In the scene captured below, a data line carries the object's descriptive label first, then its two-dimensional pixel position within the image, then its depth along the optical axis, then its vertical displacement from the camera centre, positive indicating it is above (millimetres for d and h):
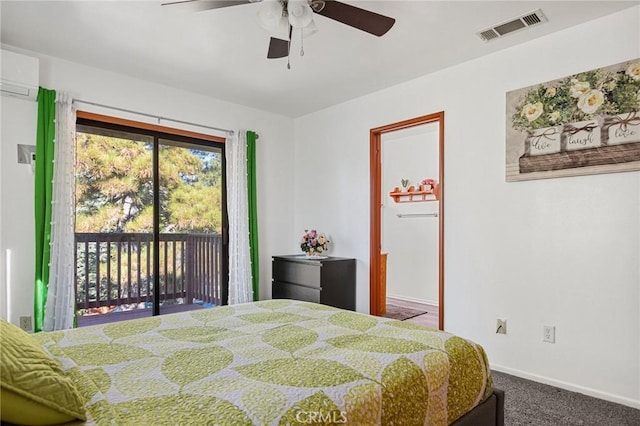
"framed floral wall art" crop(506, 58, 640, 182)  2385 +626
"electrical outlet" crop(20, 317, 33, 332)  2938 -831
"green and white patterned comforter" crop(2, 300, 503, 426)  975 -506
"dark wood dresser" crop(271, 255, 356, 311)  3771 -667
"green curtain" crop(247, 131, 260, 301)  4270 +69
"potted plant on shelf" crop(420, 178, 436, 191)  5455 +469
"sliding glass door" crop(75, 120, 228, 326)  3568 -60
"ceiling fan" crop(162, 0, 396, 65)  1906 +1069
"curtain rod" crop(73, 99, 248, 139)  3318 +1002
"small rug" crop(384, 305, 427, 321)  4684 -1253
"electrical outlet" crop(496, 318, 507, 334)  2887 -850
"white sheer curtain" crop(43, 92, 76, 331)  3004 -68
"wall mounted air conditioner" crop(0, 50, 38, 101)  2768 +1075
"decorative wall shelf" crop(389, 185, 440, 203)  5496 +330
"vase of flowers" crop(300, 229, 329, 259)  4137 -307
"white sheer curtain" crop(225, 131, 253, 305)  4113 -45
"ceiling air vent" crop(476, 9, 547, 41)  2469 +1313
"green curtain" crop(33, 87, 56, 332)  2967 +157
